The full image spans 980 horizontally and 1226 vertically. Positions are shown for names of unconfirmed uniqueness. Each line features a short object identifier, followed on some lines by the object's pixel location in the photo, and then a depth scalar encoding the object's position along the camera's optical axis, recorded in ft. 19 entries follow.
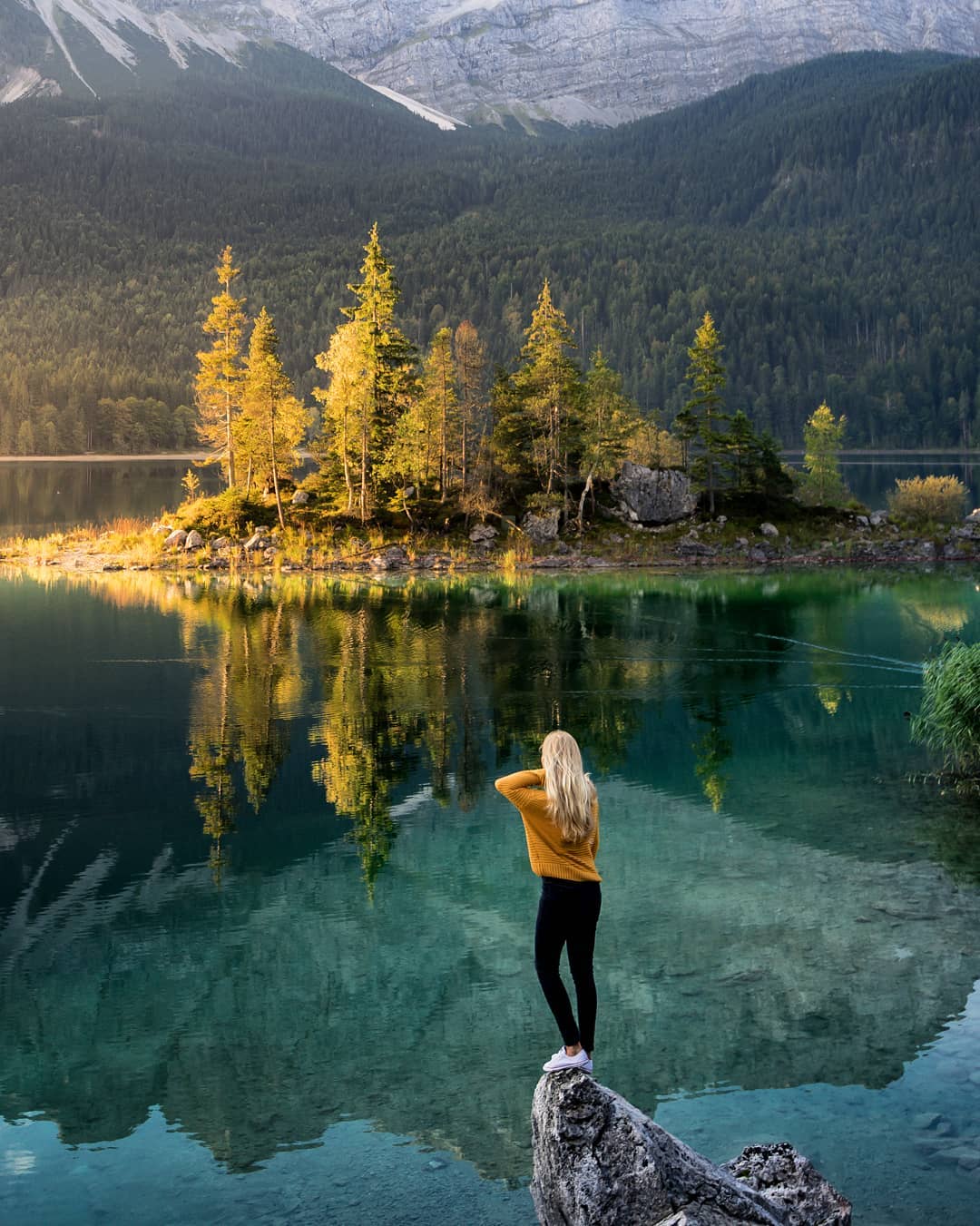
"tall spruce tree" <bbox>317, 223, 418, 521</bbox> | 191.83
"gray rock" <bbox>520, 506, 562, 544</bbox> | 188.85
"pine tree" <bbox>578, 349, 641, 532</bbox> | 190.60
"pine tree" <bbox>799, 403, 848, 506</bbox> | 248.52
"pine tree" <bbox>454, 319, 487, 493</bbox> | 191.31
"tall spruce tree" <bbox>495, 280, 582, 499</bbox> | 188.34
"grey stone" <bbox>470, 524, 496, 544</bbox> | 187.52
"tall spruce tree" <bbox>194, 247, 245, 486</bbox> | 207.10
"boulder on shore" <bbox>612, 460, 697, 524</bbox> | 195.83
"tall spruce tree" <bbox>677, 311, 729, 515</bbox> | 192.85
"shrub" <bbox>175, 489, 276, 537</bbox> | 191.42
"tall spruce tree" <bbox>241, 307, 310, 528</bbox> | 193.67
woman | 29.07
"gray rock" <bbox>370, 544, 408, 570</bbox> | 178.29
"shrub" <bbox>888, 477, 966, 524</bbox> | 212.43
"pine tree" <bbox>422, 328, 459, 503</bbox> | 192.85
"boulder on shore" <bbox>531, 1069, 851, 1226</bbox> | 23.82
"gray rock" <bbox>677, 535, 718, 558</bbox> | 187.93
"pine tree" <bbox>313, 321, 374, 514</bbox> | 191.11
